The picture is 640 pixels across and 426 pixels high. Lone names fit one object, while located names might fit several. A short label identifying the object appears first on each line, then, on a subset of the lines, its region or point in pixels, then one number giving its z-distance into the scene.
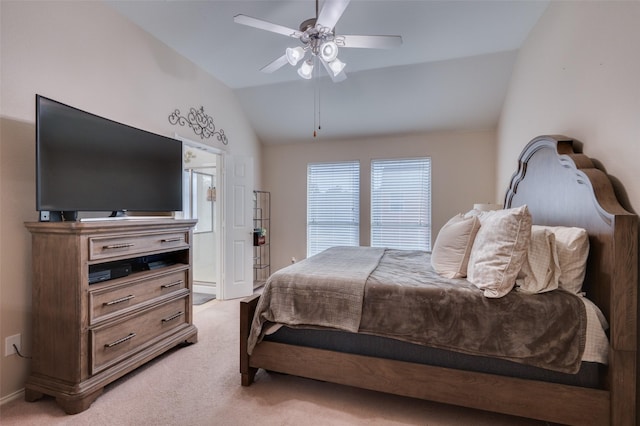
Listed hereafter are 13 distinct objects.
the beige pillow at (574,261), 1.57
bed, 1.37
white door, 3.96
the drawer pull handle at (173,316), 2.38
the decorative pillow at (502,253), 1.57
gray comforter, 1.46
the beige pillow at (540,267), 1.55
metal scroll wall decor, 3.18
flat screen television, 1.79
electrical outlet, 1.83
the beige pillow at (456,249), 1.93
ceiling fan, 1.95
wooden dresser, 1.74
